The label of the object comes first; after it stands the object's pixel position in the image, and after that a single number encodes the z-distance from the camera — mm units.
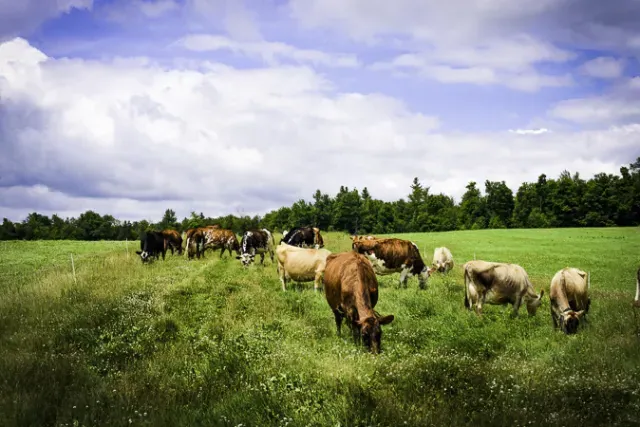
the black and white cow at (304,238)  25734
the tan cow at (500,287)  13391
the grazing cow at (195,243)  29784
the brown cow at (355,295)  8656
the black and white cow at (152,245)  26653
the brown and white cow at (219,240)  30109
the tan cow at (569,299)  11555
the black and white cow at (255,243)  25788
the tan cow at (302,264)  16391
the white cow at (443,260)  24844
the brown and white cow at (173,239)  32125
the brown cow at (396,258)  18484
